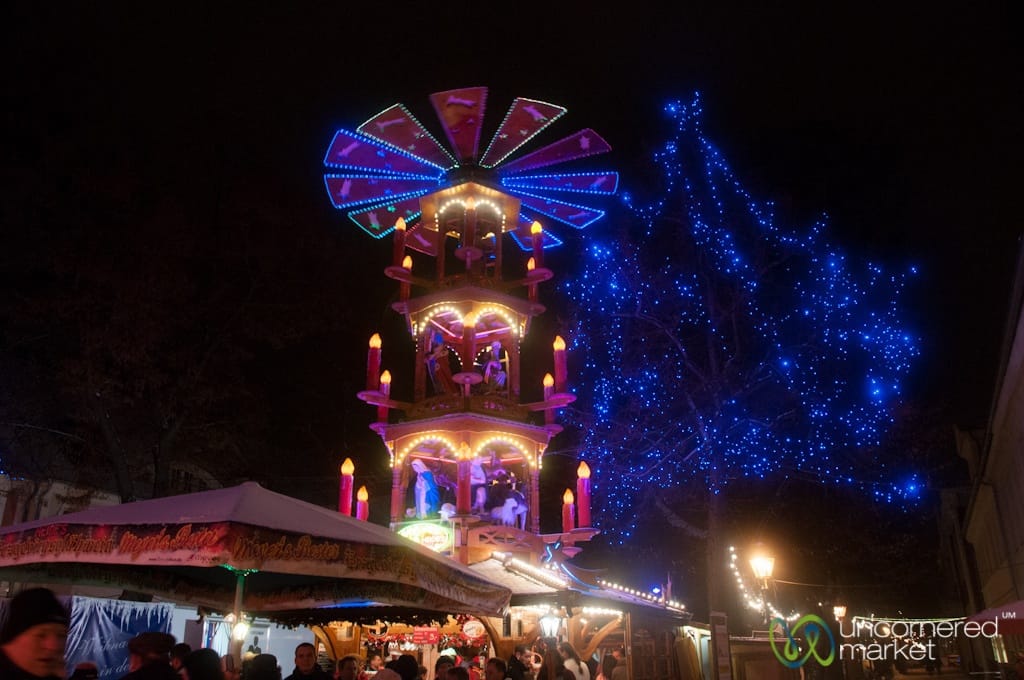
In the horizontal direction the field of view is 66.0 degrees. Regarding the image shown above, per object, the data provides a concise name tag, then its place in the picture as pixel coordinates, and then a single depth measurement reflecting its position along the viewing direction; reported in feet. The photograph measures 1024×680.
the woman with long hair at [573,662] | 35.94
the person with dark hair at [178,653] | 23.23
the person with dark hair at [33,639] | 9.90
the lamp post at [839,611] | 80.43
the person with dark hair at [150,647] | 17.07
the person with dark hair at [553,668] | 33.71
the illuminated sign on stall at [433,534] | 59.67
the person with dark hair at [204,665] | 15.08
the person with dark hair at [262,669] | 21.81
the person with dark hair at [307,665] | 22.08
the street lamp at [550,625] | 44.88
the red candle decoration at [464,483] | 60.13
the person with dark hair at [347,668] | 27.43
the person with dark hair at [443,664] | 26.53
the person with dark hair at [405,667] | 24.09
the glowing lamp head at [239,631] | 21.81
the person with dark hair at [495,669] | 28.09
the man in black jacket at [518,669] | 30.19
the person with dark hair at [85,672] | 19.43
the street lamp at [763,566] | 50.90
